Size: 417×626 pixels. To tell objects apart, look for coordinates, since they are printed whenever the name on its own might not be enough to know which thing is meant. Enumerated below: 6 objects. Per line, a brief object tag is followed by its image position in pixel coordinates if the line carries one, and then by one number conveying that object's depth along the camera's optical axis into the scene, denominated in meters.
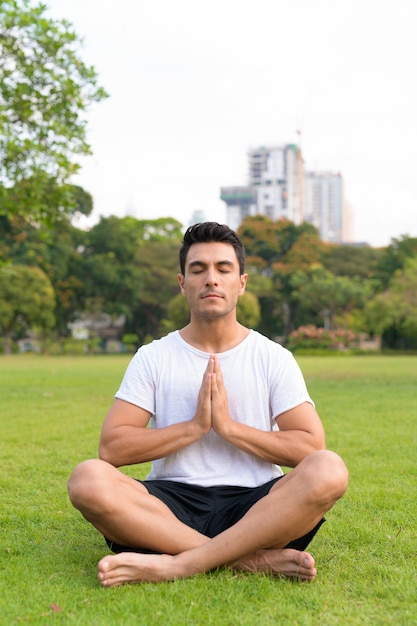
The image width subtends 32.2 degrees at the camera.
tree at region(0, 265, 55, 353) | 36.03
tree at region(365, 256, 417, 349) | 24.87
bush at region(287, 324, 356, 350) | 40.72
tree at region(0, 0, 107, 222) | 11.32
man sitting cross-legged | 3.03
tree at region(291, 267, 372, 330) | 41.09
